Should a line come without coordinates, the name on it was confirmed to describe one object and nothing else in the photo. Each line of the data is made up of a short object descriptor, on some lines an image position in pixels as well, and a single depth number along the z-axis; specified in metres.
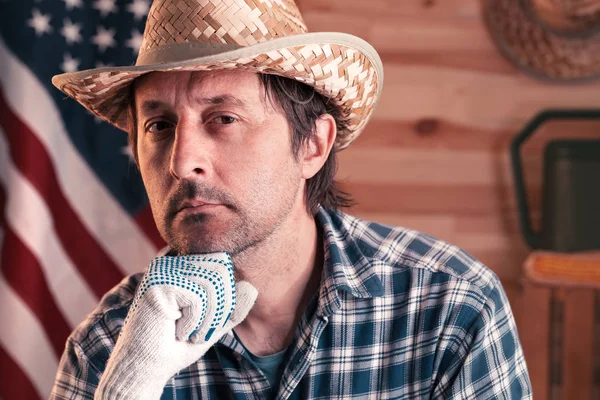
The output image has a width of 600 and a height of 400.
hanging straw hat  2.43
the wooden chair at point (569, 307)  2.15
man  1.28
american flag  2.40
